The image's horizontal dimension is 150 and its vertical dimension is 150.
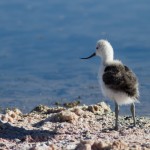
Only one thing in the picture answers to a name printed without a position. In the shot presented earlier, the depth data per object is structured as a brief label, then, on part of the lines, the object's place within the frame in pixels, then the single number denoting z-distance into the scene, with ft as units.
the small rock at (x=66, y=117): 44.37
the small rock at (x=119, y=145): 34.81
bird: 42.45
